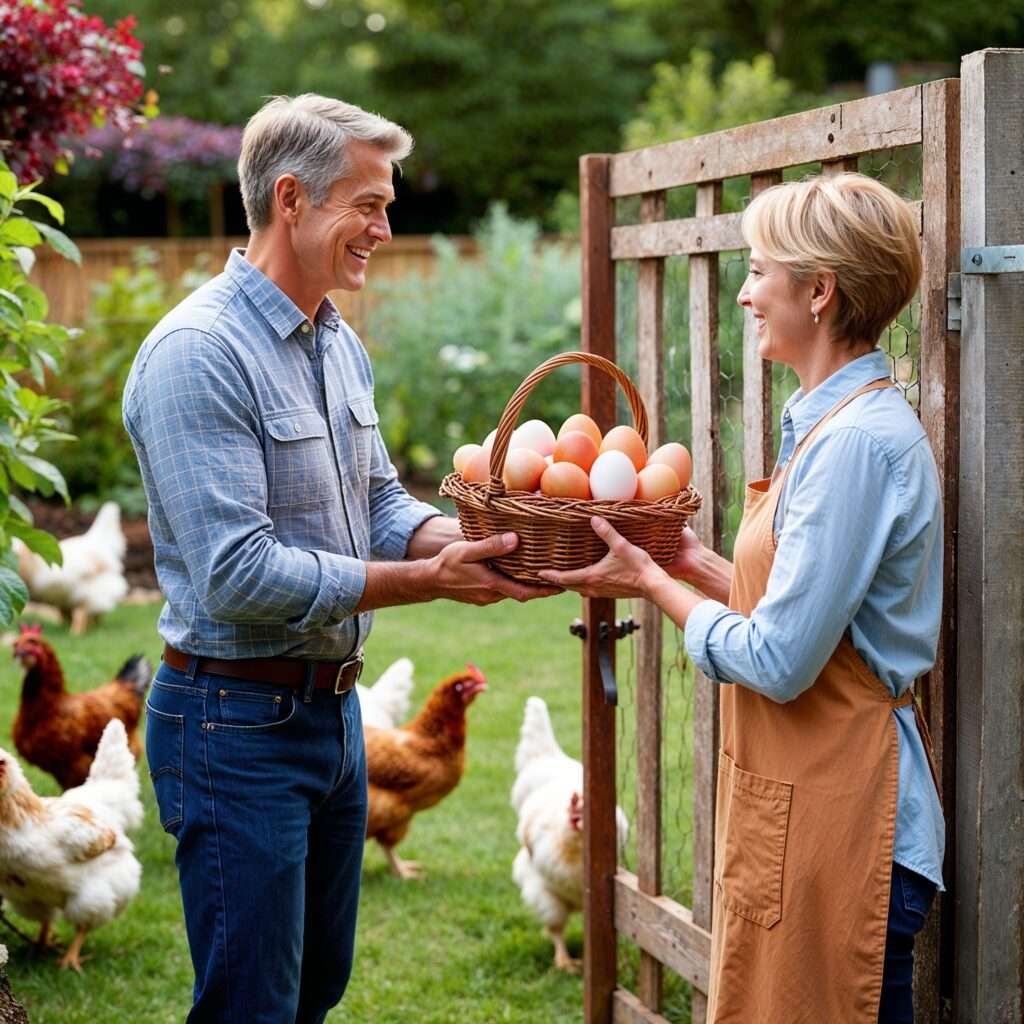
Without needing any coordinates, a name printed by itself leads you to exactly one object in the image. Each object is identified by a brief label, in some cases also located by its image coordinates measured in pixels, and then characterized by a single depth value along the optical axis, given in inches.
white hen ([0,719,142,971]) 146.7
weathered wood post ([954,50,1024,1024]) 83.0
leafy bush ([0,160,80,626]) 118.5
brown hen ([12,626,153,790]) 186.9
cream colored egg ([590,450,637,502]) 89.6
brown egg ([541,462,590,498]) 89.8
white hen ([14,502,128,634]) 283.4
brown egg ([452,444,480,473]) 97.3
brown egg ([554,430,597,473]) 94.3
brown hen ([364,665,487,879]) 178.1
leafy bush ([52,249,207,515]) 363.9
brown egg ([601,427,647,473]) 95.3
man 87.1
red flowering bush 144.9
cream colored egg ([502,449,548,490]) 91.8
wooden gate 87.0
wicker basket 87.6
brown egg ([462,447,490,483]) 95.8
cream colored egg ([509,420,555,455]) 98.5
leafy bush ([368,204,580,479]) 371.9
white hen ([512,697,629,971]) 154.2
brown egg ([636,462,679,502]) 91.0
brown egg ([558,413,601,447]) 98.4
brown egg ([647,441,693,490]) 94.4
